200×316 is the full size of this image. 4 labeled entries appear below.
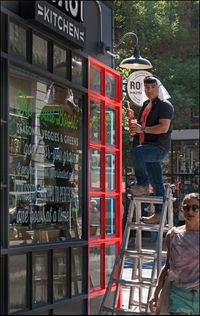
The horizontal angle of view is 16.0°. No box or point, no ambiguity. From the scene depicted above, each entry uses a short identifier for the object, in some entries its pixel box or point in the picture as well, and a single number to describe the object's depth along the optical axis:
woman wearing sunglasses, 5.96
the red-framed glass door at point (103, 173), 8.77
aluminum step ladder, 7.12
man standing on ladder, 7.89
